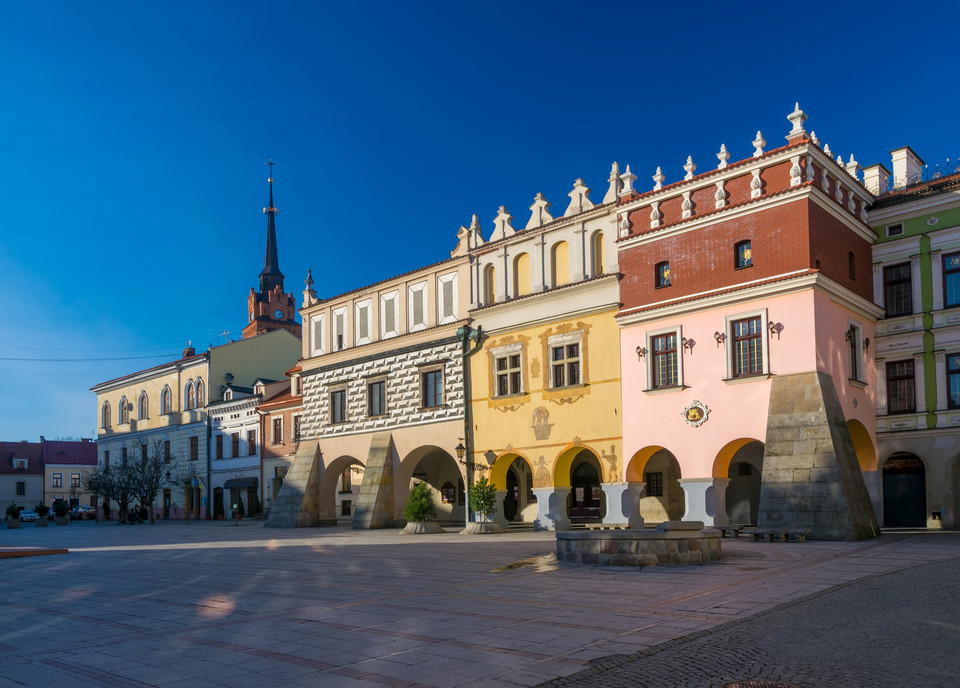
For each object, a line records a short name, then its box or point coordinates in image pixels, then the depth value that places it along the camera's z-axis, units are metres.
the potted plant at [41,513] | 54.26
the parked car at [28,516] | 66.35
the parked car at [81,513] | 67.06
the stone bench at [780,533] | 20.34
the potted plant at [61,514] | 58.41
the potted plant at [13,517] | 52.47
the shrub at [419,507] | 30.81
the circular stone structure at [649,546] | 15.52
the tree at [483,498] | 30.62
